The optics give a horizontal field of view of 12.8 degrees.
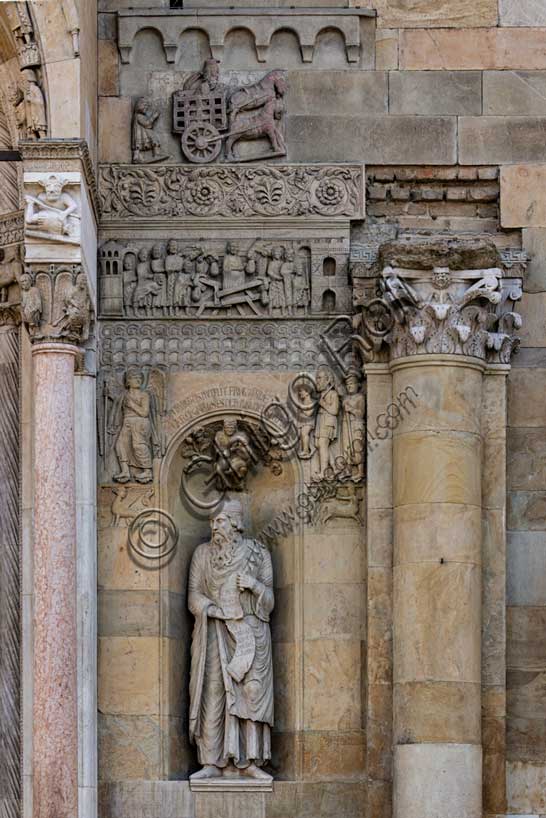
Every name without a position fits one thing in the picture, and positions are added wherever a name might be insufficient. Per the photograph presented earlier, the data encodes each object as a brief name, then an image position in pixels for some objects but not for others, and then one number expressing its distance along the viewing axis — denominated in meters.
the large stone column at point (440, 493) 16.62
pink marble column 16.12
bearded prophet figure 17.12
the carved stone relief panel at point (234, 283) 17.58
